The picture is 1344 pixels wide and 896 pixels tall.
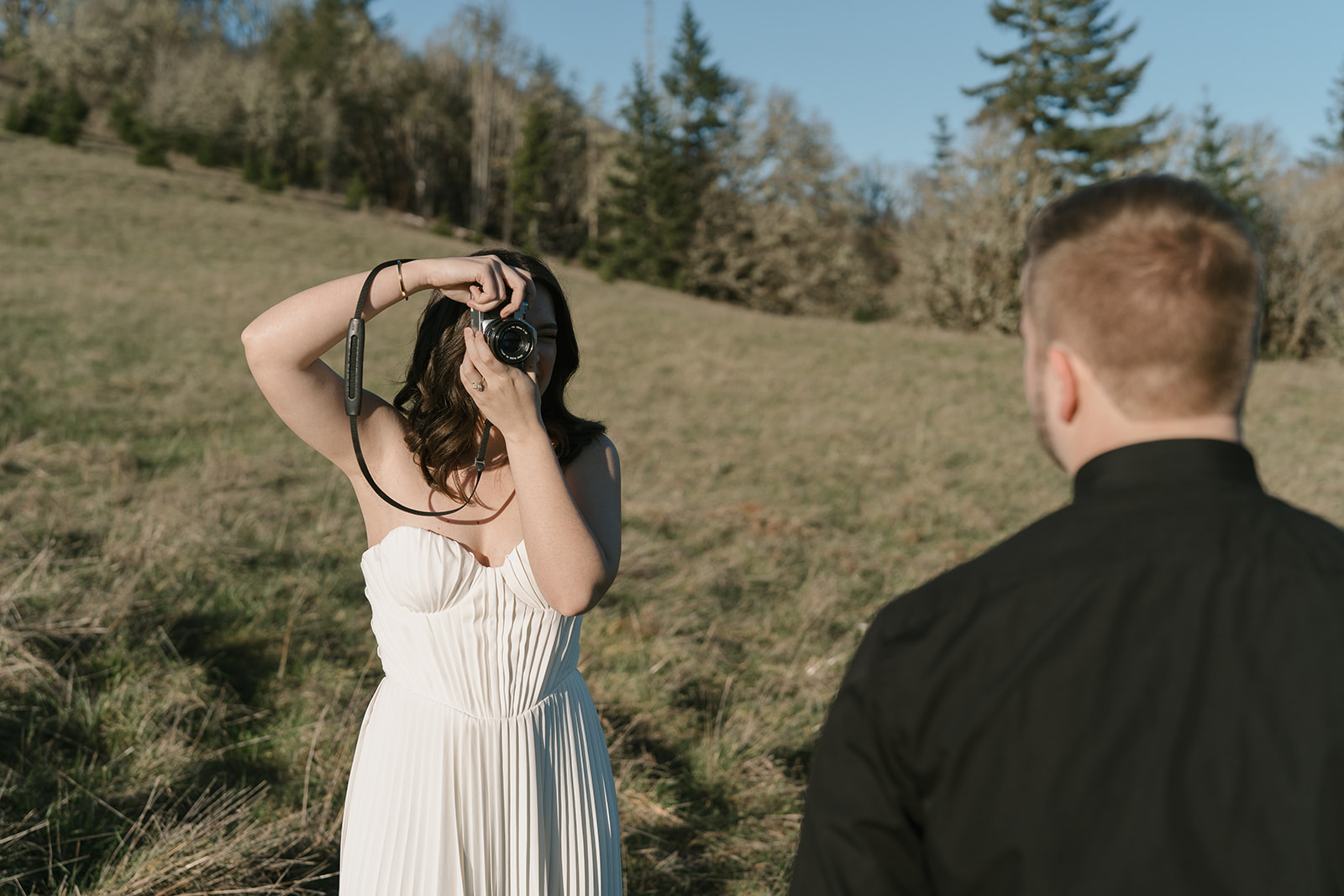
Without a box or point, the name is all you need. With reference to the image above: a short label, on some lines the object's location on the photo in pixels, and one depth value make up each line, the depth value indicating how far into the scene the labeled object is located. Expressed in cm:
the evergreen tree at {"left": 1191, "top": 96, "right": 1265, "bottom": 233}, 2797
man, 86
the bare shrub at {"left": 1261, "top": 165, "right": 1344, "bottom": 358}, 2455
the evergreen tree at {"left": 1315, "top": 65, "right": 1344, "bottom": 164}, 4140
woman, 181
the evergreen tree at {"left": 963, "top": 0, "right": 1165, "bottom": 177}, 3434
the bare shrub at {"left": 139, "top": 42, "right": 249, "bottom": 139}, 3931
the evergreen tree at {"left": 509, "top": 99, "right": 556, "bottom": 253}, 4044
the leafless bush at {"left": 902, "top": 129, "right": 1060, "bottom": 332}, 2597
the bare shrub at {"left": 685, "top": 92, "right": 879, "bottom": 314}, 3766
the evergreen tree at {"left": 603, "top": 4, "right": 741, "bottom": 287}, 3959
